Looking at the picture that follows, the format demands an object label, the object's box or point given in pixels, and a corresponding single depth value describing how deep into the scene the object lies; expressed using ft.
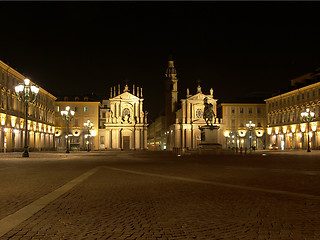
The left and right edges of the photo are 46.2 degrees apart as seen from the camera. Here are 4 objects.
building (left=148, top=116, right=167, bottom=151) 440.04
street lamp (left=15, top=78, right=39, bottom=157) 100.34
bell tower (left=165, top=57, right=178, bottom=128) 381.40
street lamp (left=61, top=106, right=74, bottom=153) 147.02
